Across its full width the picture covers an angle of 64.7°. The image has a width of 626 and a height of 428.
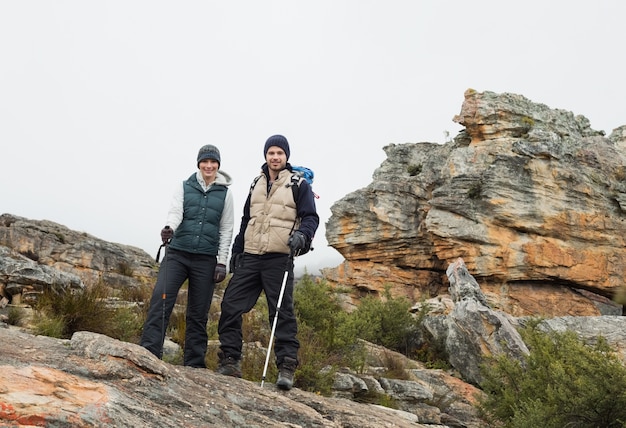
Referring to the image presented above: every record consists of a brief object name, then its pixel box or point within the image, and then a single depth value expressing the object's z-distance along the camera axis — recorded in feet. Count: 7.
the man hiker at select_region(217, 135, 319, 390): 17.04
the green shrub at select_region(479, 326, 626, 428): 17.69
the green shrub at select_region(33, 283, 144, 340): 20.14
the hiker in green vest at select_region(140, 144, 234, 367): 17.66
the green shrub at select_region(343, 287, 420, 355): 43.60
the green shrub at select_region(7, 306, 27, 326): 21.15
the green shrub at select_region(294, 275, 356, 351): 28.53
